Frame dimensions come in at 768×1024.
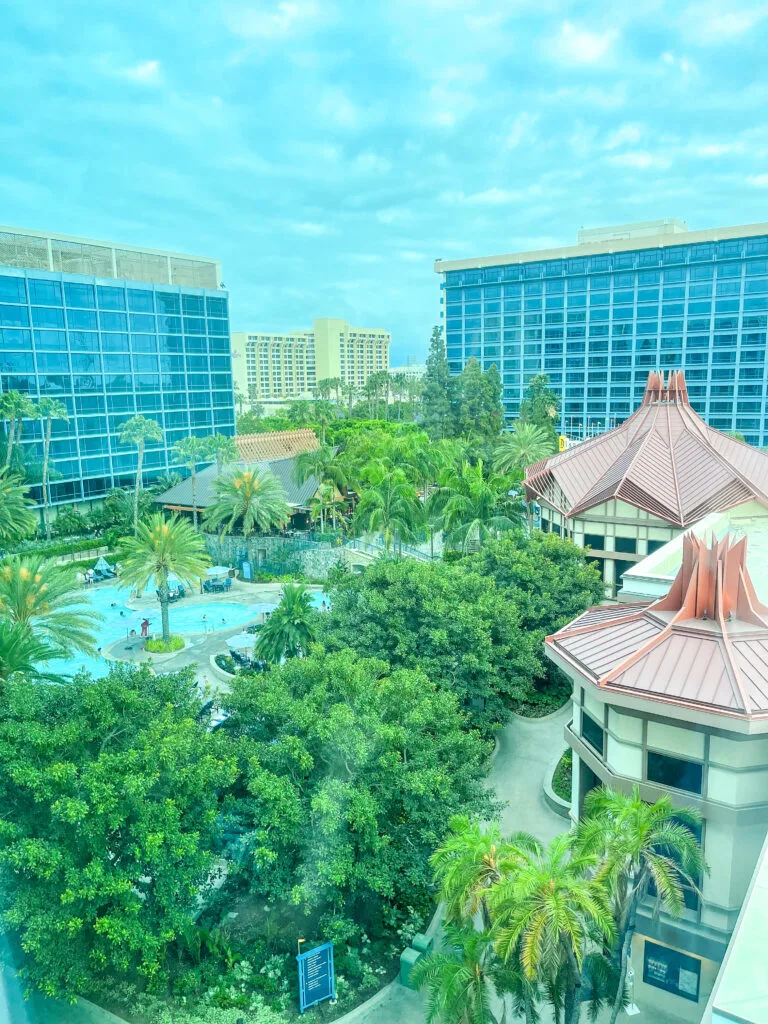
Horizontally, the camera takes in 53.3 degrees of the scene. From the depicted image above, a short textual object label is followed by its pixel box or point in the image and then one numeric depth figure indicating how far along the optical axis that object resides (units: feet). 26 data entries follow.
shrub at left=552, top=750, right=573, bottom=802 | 86.84
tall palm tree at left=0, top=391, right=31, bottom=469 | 195.72
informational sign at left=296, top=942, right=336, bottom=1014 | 56.70
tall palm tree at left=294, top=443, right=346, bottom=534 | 203.62
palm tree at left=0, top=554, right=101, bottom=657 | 95.71
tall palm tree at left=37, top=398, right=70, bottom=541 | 203.51
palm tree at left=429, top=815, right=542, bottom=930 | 43.50
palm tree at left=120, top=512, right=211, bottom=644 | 132.98
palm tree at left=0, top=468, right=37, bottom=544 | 170.71
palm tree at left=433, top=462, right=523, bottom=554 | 143.64
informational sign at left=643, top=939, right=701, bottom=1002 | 56.18
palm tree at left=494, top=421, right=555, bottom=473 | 232.12
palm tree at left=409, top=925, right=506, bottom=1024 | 43.37
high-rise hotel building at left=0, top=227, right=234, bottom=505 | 221.05
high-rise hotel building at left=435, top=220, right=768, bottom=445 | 367.25
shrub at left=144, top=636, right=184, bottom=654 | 135.64
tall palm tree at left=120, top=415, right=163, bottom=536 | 211.61
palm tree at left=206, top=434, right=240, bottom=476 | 212.23
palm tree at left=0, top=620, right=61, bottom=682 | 72.23
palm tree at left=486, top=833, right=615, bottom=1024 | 38.75
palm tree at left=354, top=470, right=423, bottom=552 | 152.56
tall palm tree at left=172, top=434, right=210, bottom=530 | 215.51
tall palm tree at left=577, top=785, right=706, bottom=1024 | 43.22
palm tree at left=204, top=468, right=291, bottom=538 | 181.88
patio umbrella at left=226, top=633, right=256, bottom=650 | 129.70
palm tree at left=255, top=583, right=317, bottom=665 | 99.66
